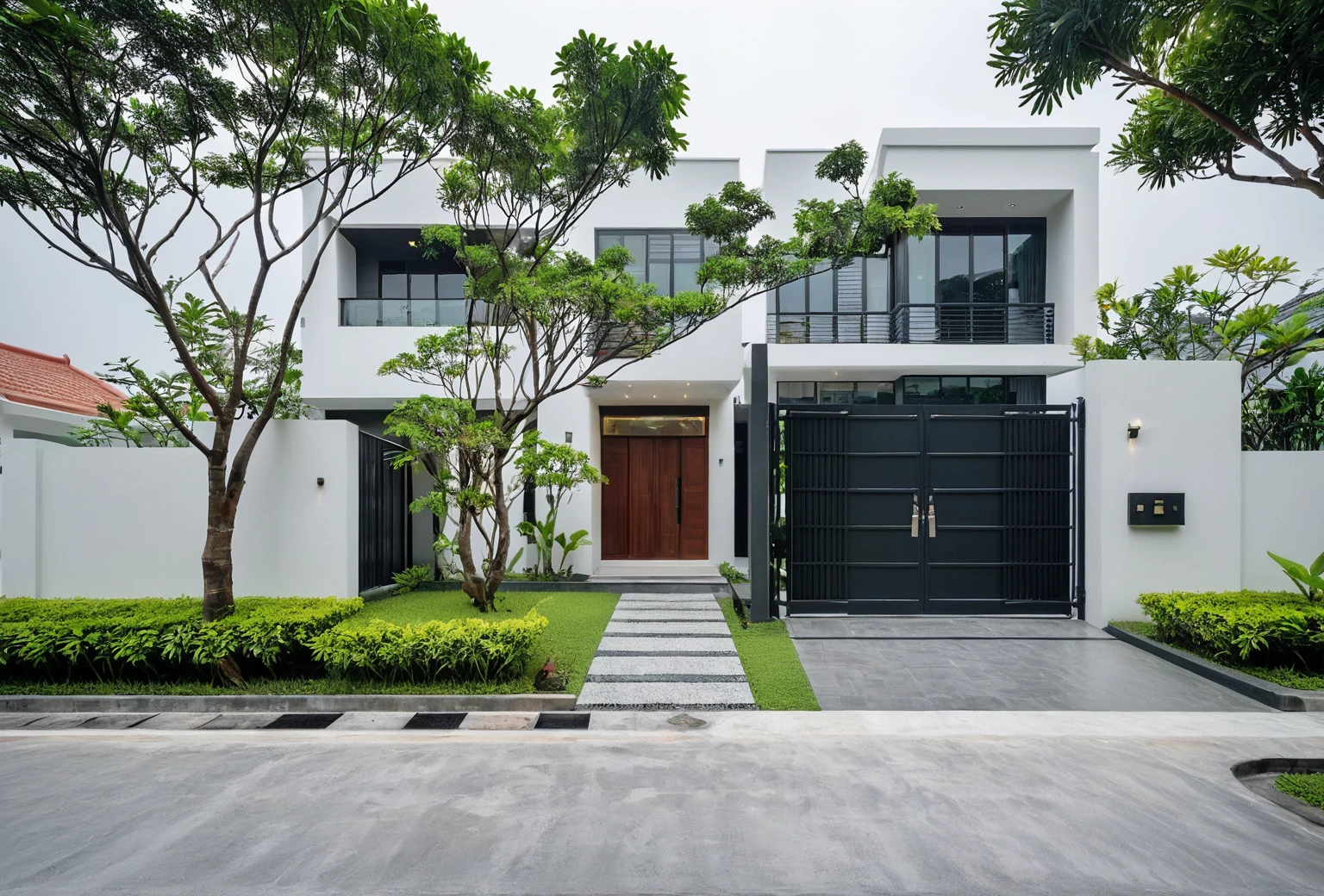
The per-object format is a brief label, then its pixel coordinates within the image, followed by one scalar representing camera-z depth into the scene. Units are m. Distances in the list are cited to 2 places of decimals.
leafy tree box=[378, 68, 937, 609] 5.97
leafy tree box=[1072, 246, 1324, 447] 7.30
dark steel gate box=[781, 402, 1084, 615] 7.41
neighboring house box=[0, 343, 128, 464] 10.33
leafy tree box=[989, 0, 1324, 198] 3.90
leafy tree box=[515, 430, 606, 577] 7.45
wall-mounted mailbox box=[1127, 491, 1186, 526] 6.64
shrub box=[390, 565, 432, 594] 8.97
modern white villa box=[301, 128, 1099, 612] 10.56
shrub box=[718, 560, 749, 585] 9.59
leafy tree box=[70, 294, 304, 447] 7.66
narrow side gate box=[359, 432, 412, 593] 8.05
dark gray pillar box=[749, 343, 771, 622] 7.20
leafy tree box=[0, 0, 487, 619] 4.80
